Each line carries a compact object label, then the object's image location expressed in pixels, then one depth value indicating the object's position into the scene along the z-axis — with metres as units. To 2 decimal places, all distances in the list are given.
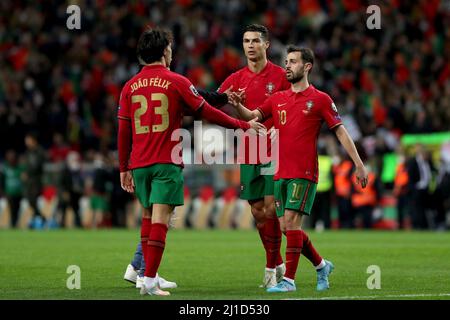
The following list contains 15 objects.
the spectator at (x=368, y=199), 27.70
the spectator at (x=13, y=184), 29.30
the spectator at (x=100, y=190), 29.17
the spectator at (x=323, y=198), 27.36
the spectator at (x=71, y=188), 29.30
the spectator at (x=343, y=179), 27.69
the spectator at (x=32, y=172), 28.92
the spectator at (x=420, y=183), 27.12
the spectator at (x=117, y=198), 29.17
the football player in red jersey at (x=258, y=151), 12.18
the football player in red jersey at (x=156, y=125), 10.76
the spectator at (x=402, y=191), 27.34
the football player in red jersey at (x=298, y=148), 11.23
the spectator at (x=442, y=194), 27.08
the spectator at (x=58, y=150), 30.28
